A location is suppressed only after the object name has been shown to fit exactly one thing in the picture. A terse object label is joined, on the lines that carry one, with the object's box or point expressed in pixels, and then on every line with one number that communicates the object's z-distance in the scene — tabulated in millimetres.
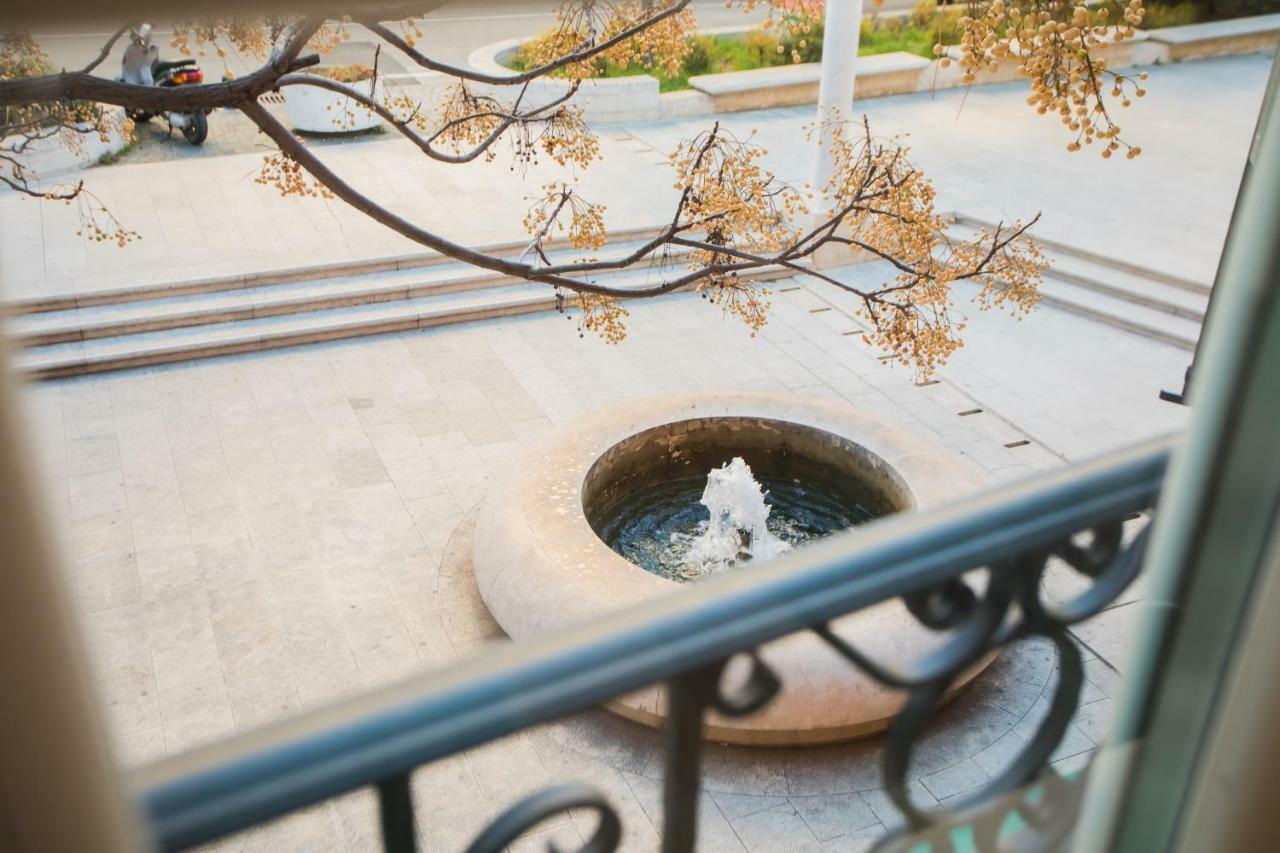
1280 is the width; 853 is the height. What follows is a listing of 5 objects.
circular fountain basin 5387
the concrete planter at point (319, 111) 13922
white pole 10203
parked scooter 12633
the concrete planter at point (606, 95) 15000
